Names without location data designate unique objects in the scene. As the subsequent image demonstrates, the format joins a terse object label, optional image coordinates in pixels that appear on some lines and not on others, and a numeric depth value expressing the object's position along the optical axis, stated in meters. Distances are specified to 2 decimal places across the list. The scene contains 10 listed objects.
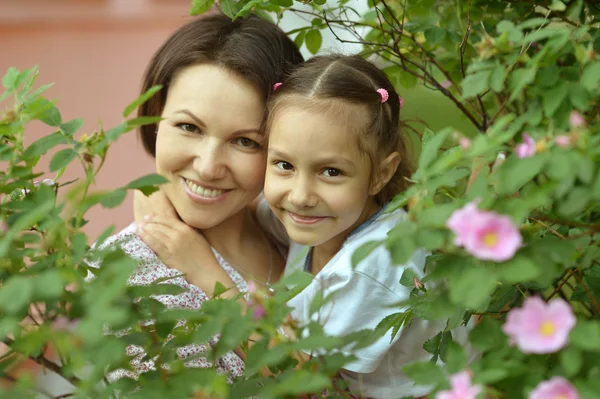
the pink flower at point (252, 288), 1.19
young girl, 1.45
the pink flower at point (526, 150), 1.15
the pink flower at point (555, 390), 1.12
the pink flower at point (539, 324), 1.13
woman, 1.54
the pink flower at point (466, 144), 1.17
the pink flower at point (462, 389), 1.13
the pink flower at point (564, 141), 1.14
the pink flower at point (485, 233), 1.12
